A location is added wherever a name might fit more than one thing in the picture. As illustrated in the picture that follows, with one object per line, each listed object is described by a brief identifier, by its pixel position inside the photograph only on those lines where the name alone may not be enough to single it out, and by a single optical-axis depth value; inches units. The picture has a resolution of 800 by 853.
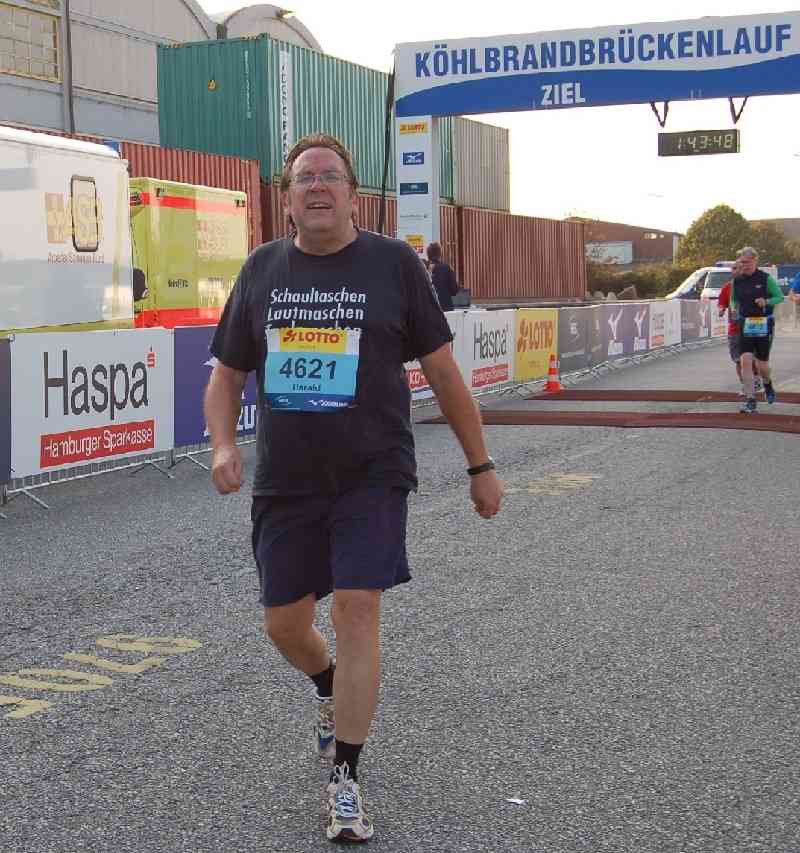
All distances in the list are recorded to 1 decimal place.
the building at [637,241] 6131.9
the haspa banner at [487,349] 713.6
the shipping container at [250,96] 1366.9
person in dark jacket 835.4
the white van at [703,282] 1743.4
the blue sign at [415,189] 1098.1
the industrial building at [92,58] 1729.8
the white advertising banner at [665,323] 1112.8
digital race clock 1157.1
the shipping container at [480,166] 1883.6
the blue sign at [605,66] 984.3
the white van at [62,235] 503.8
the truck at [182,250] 697.6
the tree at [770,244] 5142.7
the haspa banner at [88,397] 399.2
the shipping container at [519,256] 1721.2
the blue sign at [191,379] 474.0
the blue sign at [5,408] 389.1
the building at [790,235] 7667.3
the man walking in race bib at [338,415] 154.6
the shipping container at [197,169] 1018.7
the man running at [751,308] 630.5
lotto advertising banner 791.7
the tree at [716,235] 4896.7
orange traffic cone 802.2
